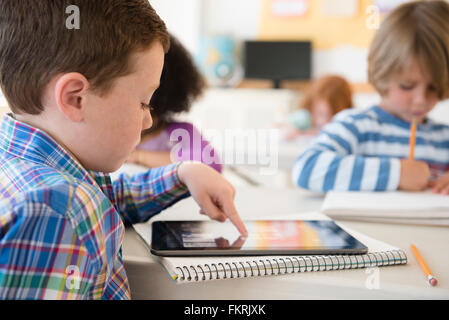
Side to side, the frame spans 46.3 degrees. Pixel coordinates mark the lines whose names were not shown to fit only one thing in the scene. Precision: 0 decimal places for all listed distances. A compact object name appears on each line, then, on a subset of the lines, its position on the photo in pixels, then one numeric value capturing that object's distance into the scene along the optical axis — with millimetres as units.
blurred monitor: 4508
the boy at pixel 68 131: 419
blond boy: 1012
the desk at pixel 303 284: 530
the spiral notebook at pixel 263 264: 527
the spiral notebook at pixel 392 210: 808
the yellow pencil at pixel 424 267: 535
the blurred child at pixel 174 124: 1366
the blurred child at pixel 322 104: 2908
